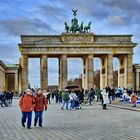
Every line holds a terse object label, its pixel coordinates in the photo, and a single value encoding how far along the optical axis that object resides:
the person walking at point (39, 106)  11.45
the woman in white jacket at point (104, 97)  21.18
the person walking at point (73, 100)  21.91
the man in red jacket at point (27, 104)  11.15
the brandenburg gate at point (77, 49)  53.39
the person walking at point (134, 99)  22.49
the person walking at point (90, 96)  28.00
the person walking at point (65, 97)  22.27
